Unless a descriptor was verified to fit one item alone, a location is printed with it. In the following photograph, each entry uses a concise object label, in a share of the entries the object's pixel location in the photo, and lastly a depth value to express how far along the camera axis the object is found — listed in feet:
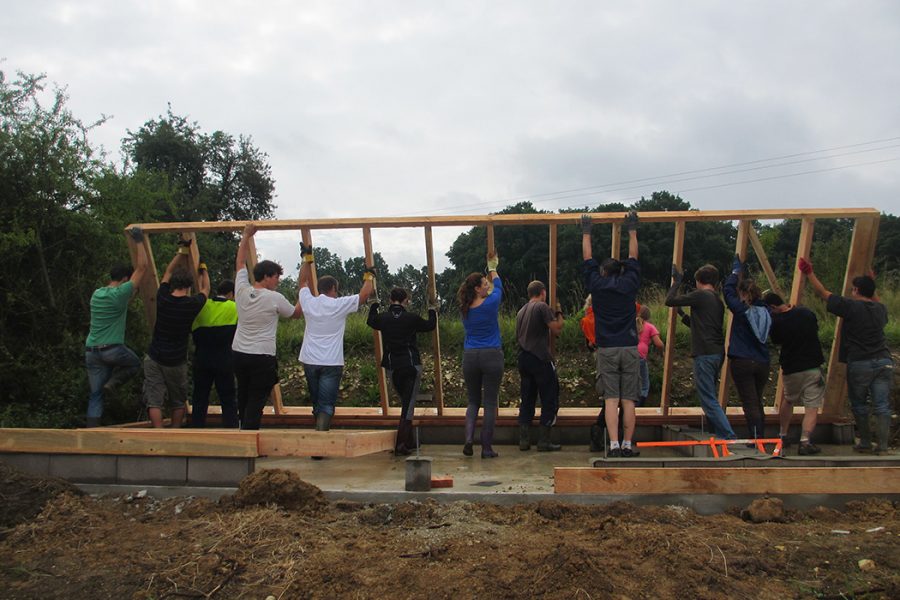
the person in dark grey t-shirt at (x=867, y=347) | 22.39
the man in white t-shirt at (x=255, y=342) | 20.15
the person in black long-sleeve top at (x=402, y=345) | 22.50
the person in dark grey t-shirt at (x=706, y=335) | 21.97
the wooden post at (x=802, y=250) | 23.32
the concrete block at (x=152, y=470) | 17.40
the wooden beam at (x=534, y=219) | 22.44
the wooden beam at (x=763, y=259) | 23.24
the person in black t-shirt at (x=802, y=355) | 23.02
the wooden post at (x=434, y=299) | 23.97
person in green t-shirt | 22.27
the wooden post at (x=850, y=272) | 23.12
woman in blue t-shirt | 22.59
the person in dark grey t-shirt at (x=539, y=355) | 23.30
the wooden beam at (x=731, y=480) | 15.98
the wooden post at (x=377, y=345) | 23.90
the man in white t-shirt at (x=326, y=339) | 21.85
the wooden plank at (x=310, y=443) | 17.17
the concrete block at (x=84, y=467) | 17.71
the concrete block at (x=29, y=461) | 18.08
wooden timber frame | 22.79
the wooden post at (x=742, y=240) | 23.21
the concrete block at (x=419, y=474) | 16.79
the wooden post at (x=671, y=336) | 23.61
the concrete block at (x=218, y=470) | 17.22
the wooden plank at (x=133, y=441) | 17.16
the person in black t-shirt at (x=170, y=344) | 22.66
